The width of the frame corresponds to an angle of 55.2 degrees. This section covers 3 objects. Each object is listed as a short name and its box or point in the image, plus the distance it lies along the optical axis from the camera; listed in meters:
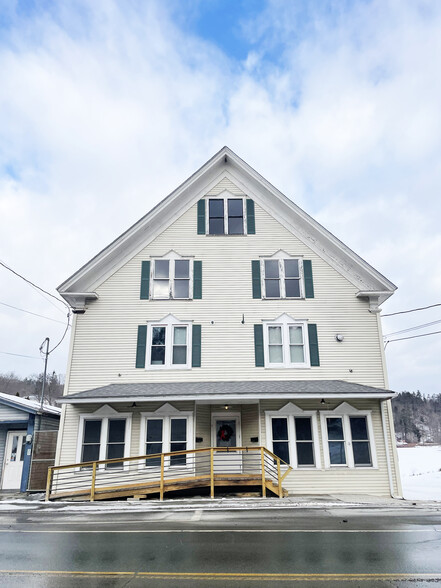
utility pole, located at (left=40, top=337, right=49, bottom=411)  21.48
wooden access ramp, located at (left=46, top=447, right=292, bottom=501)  12.92
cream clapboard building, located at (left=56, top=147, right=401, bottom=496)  14.38
